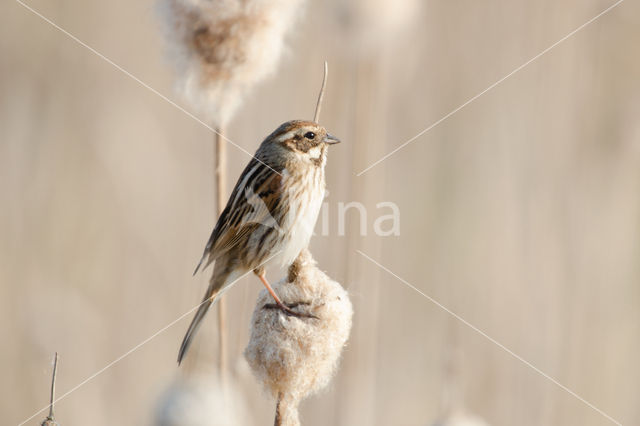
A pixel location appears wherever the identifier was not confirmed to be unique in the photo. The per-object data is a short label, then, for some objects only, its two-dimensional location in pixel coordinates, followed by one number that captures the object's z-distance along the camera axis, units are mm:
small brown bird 5547
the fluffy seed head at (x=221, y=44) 5445
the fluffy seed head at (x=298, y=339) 4324
